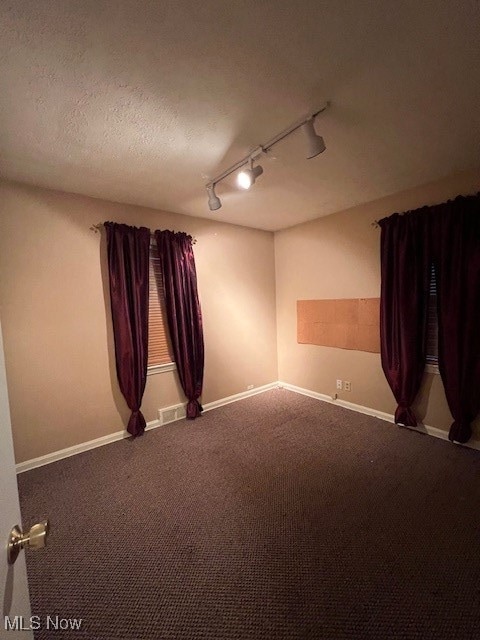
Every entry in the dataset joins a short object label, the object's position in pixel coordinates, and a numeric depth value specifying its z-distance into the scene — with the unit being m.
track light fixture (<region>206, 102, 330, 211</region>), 1.53
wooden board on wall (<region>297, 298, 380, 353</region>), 3.04
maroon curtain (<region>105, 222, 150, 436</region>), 2.63
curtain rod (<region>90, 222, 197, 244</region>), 2.57
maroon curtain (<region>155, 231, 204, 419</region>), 2.95
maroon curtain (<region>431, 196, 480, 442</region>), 2.25
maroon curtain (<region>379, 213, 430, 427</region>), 2.55
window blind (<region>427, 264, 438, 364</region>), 2.58
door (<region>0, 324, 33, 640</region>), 0.57
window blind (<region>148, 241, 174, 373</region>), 2.96
